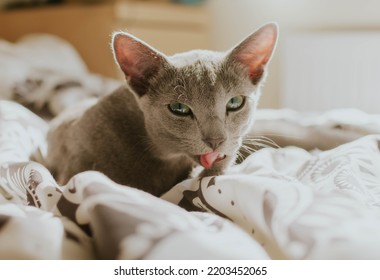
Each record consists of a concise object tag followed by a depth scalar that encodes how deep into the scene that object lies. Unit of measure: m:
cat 0.82
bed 0.50
